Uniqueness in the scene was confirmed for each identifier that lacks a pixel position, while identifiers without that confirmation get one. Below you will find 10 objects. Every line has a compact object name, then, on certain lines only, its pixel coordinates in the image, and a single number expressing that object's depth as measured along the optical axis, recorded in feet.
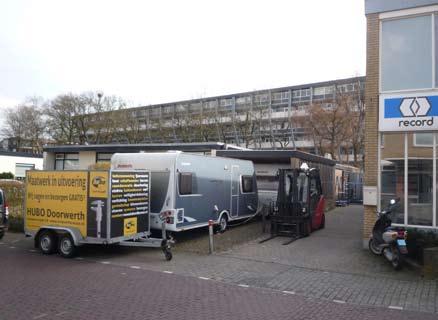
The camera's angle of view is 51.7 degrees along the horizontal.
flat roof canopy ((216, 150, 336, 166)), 66.28
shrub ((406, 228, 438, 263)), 33.14
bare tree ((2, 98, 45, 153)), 185.06
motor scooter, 31.81
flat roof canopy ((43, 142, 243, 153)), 76.74
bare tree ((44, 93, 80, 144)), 157.48
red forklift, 48.85
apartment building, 151.33
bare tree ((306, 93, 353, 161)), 127.95
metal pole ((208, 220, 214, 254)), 38.63
